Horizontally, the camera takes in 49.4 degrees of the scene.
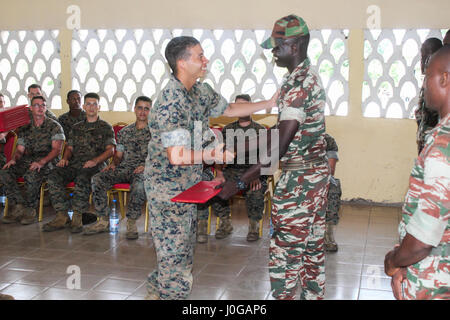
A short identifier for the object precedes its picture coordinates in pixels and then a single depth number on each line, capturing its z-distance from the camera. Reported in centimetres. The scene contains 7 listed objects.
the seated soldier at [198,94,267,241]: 508
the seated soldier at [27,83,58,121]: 653
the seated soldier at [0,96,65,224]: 573
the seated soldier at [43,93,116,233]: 546
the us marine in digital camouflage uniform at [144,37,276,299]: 271
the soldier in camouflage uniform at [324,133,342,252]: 467
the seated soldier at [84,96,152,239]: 521
